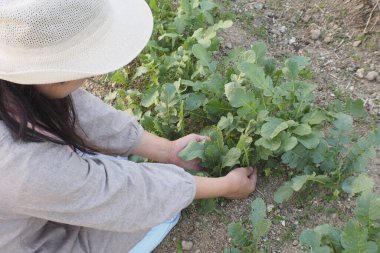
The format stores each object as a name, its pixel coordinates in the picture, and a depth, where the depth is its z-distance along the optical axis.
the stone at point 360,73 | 2.35
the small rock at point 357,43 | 2.48
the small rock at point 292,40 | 2.57
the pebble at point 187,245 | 1.98
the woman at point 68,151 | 1.21
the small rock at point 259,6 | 2.74
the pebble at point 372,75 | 2.32
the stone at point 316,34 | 2.55
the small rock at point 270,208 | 1.98
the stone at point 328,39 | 2.54
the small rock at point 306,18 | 2.65
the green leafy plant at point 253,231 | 1.79
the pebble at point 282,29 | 2.62
